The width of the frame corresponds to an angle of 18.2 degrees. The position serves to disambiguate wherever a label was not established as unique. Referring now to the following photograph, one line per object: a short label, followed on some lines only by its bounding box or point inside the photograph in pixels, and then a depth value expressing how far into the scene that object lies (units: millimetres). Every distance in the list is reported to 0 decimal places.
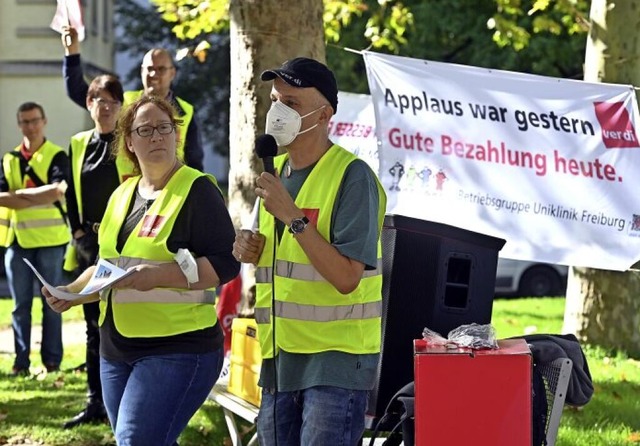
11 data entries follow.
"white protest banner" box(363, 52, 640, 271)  13331
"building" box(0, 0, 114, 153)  48865
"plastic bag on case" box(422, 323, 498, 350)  7316
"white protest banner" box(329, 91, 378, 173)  15561
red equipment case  7148
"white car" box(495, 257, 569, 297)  31387
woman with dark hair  11390
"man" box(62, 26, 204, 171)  11741
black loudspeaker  8600
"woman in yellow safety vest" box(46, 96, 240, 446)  7244
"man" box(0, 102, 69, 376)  15513
